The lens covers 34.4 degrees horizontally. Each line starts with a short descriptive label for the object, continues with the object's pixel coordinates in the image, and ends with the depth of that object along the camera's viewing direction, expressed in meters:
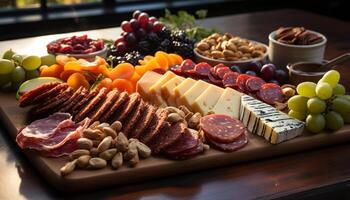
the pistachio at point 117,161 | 1.25
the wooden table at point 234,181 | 1.22
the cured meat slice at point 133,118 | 1.37
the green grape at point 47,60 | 1.80
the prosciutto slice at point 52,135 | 1.31
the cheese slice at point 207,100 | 1.52
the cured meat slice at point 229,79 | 1.68
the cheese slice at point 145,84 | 1.61
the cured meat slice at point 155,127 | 1.34
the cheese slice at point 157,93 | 1.58
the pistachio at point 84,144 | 1.28
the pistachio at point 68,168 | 1.21
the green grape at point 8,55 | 1.79
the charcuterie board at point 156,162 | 1.22
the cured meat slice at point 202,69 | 1.73
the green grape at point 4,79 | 1.70
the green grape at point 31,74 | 1.74
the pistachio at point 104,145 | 1.27
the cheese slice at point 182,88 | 1.56
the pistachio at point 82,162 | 1.24
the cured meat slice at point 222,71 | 1.72
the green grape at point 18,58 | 1.75
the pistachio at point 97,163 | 1.24
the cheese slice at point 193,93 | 1.54
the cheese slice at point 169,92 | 1.57
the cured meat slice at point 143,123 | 1.36
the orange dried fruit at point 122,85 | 1.62
